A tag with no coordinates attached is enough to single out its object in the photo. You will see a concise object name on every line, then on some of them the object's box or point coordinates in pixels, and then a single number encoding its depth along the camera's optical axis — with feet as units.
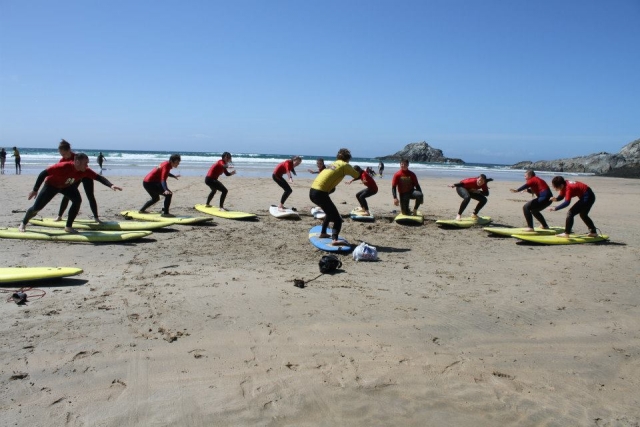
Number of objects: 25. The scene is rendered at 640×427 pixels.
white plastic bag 24.59
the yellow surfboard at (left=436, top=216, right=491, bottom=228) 36.27
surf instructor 26.71
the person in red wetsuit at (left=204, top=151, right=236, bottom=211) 39.91
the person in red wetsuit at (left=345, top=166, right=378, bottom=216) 38.37
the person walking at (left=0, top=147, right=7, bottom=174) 80.69
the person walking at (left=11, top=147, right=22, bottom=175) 81.50
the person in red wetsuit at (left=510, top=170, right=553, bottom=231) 32.01
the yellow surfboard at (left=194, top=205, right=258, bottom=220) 37.73
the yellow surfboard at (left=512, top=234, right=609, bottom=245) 30.14
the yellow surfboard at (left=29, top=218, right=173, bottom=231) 30.50
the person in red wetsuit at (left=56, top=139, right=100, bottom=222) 29.32
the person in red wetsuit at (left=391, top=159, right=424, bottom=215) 38.17
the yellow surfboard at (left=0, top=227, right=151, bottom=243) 26.68
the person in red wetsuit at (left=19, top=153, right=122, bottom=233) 27.02
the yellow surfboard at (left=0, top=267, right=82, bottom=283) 17.53
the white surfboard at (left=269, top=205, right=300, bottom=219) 38.88
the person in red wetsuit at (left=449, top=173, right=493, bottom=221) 37.52
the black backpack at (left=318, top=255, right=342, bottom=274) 21.59
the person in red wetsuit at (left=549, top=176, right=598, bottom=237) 30.37
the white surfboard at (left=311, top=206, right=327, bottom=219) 39.12
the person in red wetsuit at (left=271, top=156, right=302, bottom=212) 41.32
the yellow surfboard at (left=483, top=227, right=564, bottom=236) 31.92
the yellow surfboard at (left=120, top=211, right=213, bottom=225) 33.90
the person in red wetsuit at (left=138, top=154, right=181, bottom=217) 35.68
